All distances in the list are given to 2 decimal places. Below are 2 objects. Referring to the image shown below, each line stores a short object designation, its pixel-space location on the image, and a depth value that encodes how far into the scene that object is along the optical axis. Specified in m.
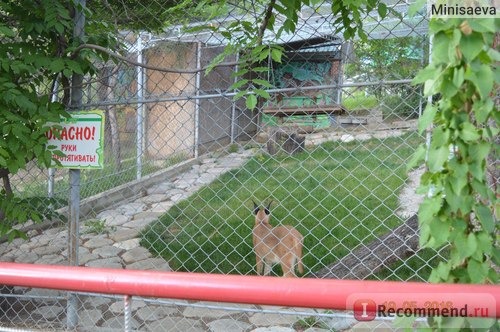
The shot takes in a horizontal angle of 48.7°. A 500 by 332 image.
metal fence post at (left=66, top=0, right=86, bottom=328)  2.90
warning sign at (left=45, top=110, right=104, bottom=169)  2.82
